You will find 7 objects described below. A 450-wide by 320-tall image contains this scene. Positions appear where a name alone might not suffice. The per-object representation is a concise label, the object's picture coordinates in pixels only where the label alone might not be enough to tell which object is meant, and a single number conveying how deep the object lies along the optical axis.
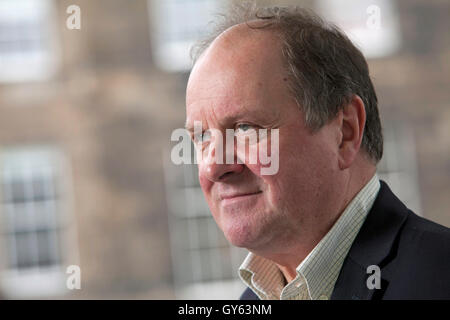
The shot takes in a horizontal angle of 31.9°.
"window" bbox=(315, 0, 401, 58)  13.22
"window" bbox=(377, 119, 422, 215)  13.03
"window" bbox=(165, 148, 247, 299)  12.51
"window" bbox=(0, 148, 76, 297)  12.38
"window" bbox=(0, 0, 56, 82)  12.77
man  1.69
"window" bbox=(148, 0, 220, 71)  13.14
